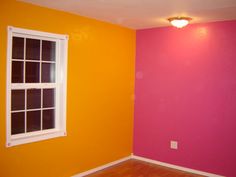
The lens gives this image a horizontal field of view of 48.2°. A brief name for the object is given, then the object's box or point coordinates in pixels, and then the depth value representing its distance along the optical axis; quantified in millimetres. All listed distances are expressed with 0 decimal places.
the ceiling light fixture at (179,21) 3865
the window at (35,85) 3312
